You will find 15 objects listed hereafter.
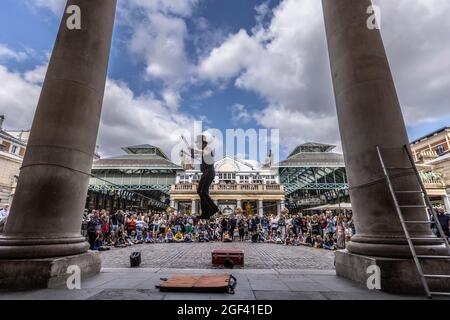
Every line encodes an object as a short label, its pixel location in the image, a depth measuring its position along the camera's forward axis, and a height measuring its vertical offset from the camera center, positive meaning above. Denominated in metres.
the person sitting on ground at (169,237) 18.12 -0.53
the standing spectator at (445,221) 10.89 +0.29
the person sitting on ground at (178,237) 18.27 -0.53
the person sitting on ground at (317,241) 14.53 -0.79
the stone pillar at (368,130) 4.28 +1.85
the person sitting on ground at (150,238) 17.35 -0.56
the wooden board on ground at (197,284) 3.81 -0.86
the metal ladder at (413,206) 3.47 +0.27
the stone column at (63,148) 4.36 +1.57
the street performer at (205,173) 7.52 +1.70
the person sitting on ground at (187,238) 18.18 -0.59
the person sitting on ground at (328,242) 14.43 -0.79
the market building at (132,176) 43.34 +9.83
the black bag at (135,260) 6.72 -0.79
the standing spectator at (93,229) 11.99 +0.06
